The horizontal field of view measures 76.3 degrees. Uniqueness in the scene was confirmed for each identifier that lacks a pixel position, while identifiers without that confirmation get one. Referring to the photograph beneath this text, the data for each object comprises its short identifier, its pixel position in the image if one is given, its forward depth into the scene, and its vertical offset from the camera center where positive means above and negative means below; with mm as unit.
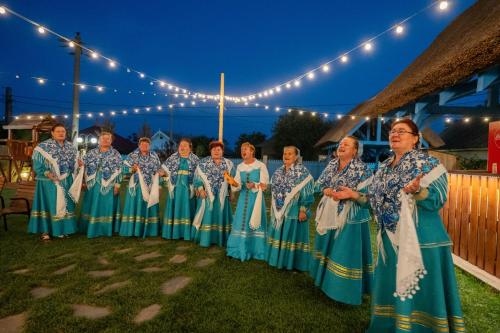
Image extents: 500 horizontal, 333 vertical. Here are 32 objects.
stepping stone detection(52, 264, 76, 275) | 4214 -1541
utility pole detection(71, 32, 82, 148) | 14516 +3000
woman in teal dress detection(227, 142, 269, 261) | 4930 -856
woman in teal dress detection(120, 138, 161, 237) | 6152 -702
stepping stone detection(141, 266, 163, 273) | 4375 -1535
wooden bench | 6393 -979
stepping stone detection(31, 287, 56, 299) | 3527 -1549
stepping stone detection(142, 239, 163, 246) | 5798 -1521
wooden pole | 10521 +1962
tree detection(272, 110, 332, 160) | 29656 +3261
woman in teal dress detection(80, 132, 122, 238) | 6109 -526
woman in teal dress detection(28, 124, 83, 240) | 5648 -593
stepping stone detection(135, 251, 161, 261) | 4922 -1530
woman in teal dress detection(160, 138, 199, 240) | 6062 -642
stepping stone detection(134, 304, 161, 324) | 3055 -1535
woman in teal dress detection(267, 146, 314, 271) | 4434 -726
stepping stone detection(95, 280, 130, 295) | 3657 -1533
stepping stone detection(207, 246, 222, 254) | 5340 -1510
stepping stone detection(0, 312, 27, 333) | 2814 -1553
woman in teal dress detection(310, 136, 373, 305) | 3328 -739
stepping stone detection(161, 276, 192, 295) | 3744 -1535
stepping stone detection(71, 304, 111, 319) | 3102 -1542
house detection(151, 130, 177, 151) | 48406 +3241
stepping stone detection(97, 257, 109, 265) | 4641 -1533
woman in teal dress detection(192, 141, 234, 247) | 5668 -698
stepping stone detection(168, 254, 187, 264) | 4822 -1528
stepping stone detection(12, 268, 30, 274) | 4180 -1542
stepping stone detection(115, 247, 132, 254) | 5235 -1526
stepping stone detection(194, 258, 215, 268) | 4672 -1518
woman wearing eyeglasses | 2352 -624
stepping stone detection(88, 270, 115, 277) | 4168 -1537
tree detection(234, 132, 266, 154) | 40019 +3205
